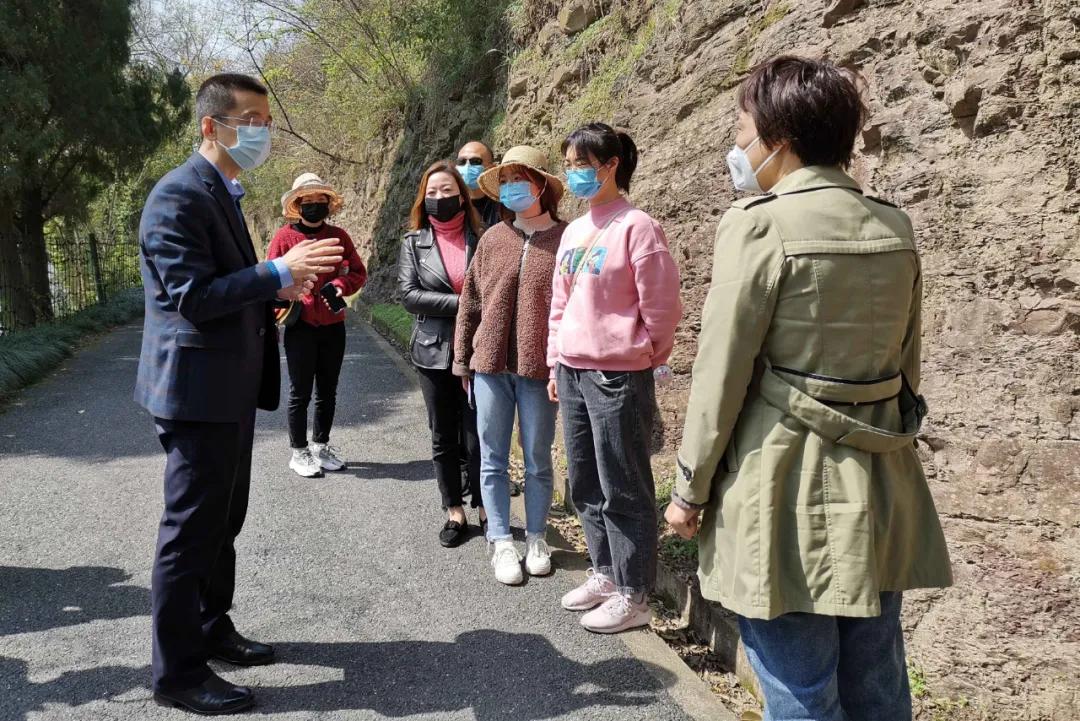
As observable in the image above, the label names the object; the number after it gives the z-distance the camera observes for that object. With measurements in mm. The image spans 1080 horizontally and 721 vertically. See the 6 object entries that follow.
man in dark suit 2785
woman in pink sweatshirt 3363
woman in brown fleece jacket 3963
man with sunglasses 5012
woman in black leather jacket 4621
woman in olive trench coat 1904
